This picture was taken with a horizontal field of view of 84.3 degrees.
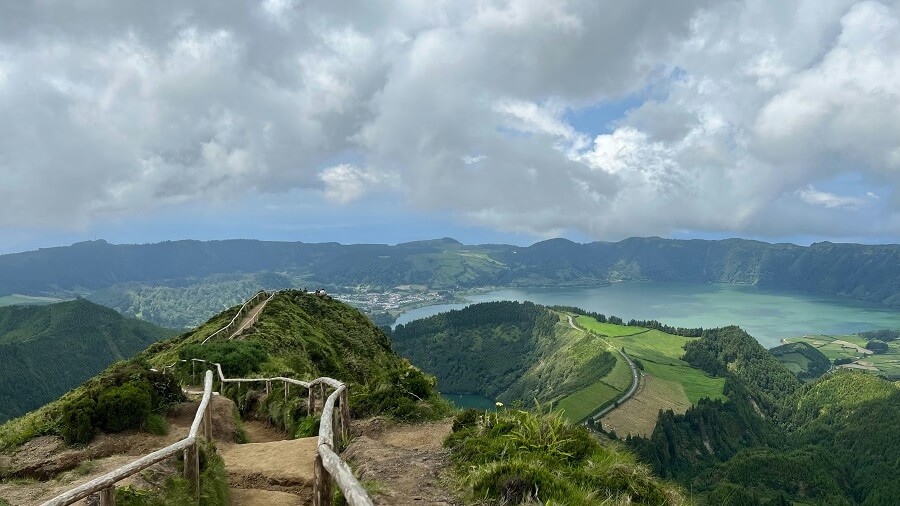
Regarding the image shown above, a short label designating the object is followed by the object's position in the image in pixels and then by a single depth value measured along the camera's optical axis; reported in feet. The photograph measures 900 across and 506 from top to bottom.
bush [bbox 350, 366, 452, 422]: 47.21
